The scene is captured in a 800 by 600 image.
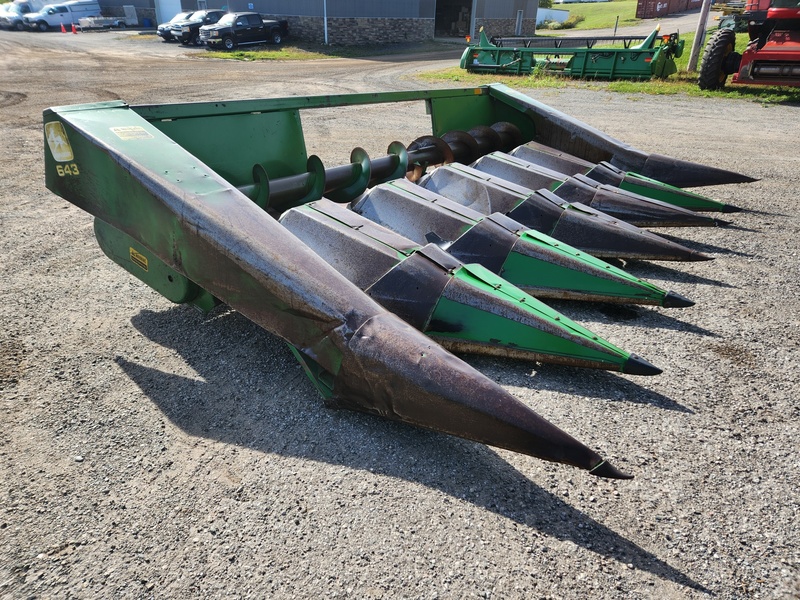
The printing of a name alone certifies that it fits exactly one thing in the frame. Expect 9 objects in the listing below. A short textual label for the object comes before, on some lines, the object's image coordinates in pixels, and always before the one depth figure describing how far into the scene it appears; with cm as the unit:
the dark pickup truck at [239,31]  2355
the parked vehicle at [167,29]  2591
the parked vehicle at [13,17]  3189
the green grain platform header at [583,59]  1398
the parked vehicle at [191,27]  2527
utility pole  1396
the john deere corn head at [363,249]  202
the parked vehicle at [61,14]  3195
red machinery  1070
